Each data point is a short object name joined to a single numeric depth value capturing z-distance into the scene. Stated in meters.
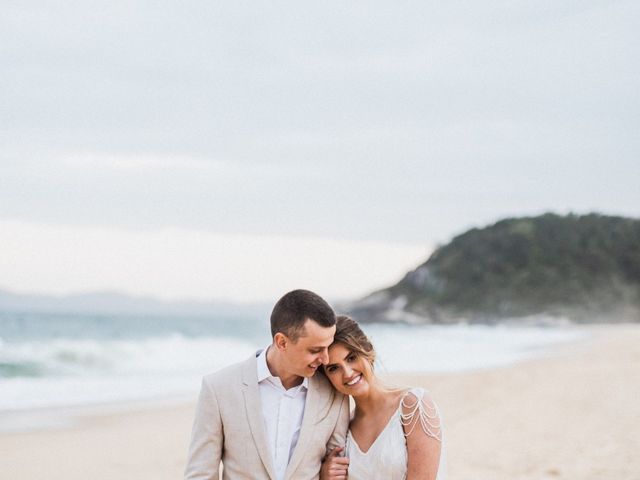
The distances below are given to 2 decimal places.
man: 3.34
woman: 3.58
